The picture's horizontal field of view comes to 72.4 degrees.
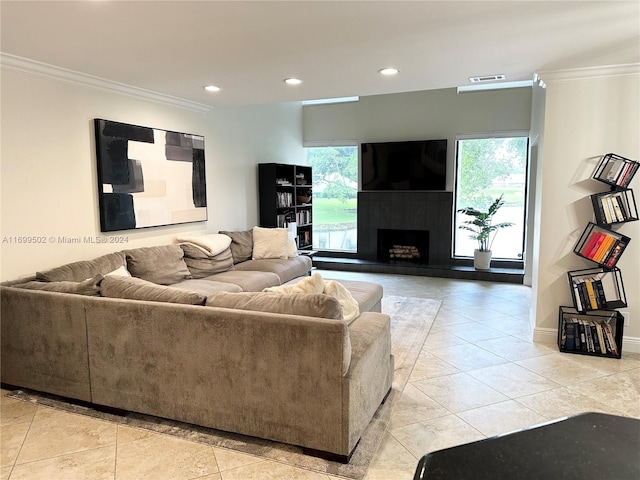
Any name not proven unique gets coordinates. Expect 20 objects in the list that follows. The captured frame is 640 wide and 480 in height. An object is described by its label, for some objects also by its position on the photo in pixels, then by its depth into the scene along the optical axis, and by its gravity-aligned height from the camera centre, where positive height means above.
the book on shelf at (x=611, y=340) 3.69 -1.20
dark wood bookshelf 6.64 +0.01
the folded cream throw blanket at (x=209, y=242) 4.89 -0.49
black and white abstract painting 4.11 +0.23
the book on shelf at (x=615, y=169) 3.55 +0.24
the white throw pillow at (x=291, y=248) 5.74 -0.66
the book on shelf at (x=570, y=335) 3.79 -1.18
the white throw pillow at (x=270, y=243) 5.62 -0.58
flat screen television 7.11 +0.55
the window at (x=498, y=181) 6.87 +0.27
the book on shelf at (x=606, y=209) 3.61 -0.09
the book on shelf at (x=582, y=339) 3.77 -1.21
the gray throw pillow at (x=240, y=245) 5.53 -0.60
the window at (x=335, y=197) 8.01 +0.03
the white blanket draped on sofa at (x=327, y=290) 2.63 -0.55
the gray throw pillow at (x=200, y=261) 4.73 -0.69
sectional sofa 2.25 -0.91
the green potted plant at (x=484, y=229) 6.69 -0.48
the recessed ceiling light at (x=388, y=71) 3.72 +1.10
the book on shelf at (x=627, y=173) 3.51 +0.20
